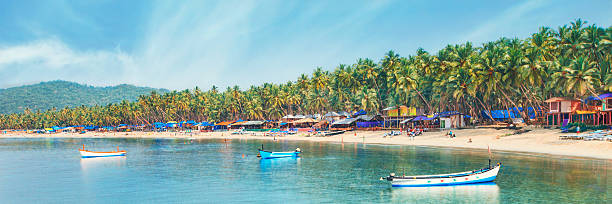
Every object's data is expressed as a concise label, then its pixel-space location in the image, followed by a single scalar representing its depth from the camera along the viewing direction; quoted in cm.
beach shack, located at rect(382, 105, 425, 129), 10062
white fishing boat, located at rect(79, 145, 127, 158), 6550
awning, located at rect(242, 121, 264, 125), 13588
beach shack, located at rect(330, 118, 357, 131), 10399
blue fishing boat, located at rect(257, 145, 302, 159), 5862
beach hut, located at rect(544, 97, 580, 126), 6406
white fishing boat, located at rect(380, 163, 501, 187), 3394
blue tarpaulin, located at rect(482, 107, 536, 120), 9561
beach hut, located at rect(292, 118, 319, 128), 11732
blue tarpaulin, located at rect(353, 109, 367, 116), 11636
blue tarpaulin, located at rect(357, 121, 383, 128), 10556
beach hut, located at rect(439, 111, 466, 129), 8631
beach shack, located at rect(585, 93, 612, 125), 5862
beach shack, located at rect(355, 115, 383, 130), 10431
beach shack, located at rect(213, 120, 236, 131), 14800
